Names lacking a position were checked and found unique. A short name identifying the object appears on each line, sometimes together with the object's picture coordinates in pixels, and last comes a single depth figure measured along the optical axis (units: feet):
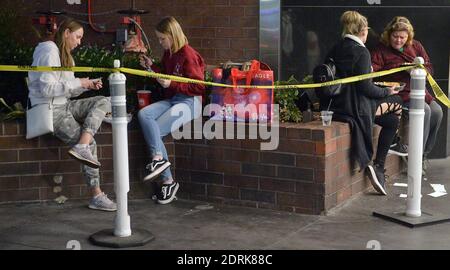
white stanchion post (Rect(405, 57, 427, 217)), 18.80
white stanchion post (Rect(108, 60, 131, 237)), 16.93
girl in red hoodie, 21.20
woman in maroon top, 24.57
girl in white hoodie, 20.08
